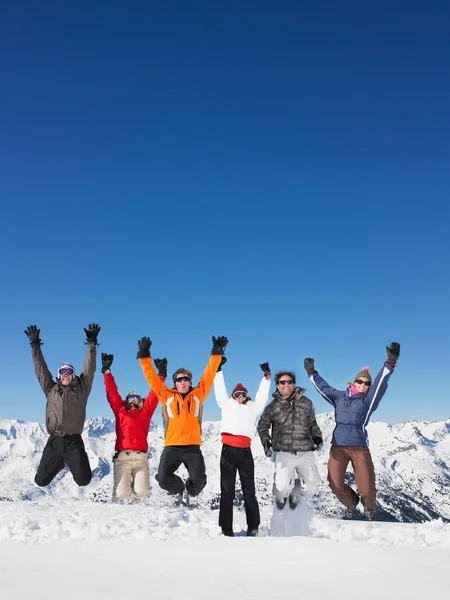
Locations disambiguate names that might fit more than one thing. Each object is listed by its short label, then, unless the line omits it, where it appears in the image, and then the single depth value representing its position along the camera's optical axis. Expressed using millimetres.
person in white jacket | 9555
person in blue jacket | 11562
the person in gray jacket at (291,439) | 10281
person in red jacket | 12469
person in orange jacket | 11023
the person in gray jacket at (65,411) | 11367
